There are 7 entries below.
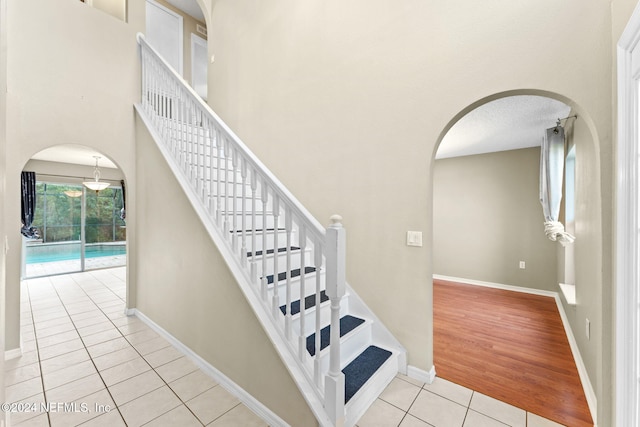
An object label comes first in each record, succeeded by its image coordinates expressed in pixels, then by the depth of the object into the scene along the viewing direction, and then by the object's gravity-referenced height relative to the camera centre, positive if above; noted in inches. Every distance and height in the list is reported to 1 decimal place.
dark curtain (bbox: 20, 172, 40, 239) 208.8 +10.6
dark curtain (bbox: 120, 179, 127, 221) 266.4 +2.8
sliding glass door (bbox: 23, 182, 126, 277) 229.8 -18.0
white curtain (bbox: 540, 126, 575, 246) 120.6 +17.0
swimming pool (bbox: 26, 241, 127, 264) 232.1 -36.7
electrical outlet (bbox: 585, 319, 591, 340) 77.6 -35.1
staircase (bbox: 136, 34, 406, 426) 56.0 -17.6
